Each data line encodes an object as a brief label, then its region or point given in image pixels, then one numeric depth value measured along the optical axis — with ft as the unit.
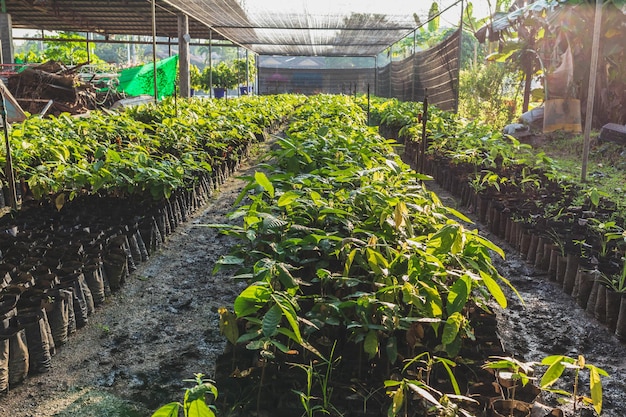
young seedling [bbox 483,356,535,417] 5.36
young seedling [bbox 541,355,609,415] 4.78
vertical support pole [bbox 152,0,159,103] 31.76
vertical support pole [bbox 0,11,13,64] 52.01
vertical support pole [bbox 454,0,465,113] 37.65
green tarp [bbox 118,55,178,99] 43.37
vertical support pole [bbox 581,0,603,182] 19.13
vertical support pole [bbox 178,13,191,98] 48.42
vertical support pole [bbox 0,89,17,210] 14.20
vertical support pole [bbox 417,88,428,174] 14.48
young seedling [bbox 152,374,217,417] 4.17
